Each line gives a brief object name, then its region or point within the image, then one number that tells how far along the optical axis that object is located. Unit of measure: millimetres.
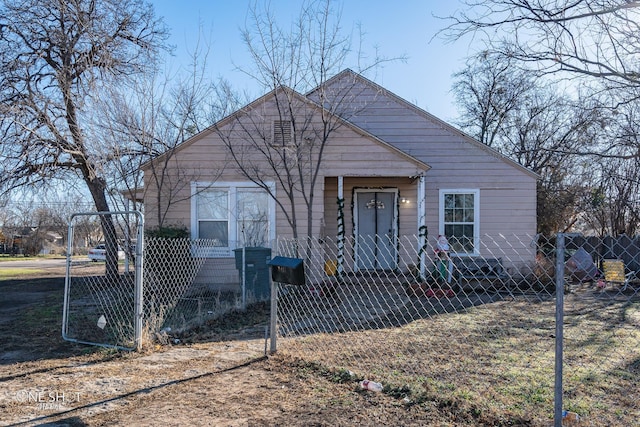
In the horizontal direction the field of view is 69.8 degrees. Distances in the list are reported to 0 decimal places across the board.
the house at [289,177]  10812
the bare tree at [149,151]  10391
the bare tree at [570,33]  4590
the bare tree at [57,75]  12461
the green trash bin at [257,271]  9562
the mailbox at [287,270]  4797
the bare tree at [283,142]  10733
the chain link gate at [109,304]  5430
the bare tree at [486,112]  20109
